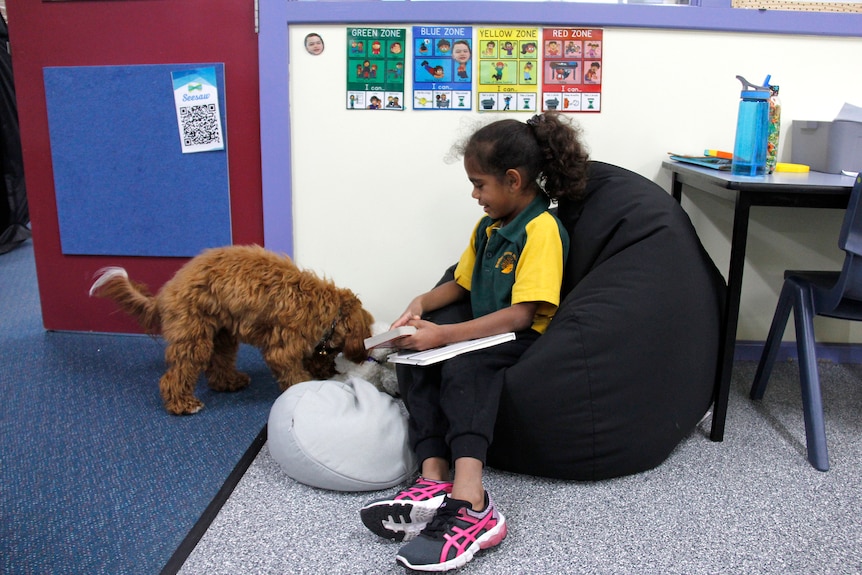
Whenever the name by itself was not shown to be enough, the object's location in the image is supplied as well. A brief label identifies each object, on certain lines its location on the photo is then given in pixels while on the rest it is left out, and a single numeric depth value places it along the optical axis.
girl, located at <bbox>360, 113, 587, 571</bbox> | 1.46
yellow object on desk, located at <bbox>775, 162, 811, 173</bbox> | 2.16
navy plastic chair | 1.68
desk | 1.72
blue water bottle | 2.01
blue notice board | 2.54
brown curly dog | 2.02
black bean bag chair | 1.63
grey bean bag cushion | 1.65
